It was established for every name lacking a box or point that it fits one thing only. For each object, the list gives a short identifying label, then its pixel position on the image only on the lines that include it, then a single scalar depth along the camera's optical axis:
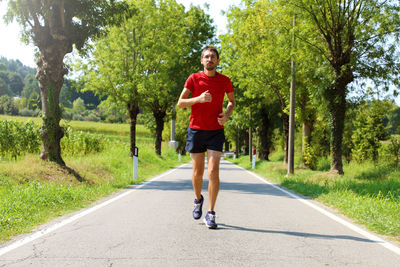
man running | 4.90
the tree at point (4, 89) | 127.99
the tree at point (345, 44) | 12.11
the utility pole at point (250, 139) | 33.54
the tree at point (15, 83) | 155.50
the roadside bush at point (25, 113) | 77.59
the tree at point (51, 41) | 10.16
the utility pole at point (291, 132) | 14.81
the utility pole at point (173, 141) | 35.54
